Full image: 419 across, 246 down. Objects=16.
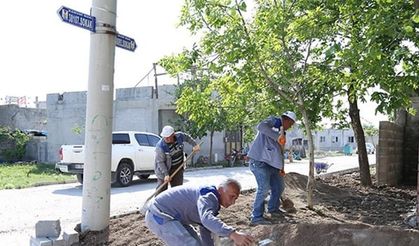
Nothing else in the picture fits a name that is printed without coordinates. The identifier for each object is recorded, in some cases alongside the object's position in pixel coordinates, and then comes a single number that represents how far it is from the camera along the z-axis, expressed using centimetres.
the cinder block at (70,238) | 603
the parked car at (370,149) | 5309
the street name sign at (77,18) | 595
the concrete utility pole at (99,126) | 655
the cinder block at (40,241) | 570
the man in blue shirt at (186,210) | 390
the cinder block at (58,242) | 581
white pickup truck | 1412
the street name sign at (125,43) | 684
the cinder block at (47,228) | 597
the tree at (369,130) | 3794
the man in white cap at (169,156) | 760
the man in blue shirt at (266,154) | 662
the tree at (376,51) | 591
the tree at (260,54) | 695
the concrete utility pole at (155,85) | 2538
